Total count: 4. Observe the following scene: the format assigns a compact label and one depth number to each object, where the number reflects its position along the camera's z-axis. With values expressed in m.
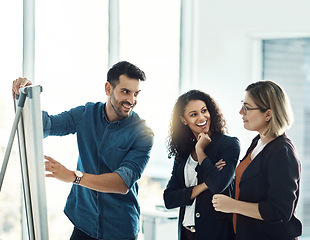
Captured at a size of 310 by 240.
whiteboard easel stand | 2.59
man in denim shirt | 3.26
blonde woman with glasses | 2.96
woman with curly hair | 3.17
